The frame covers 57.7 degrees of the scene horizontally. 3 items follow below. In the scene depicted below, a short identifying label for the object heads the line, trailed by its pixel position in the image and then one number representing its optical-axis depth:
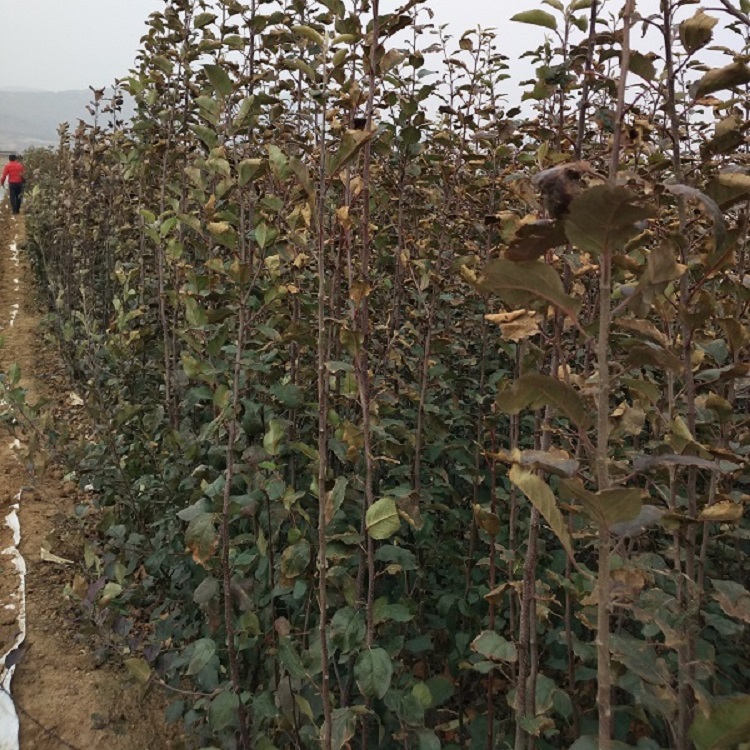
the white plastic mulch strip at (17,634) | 2.39
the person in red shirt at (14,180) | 14.43
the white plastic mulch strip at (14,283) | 7.83
